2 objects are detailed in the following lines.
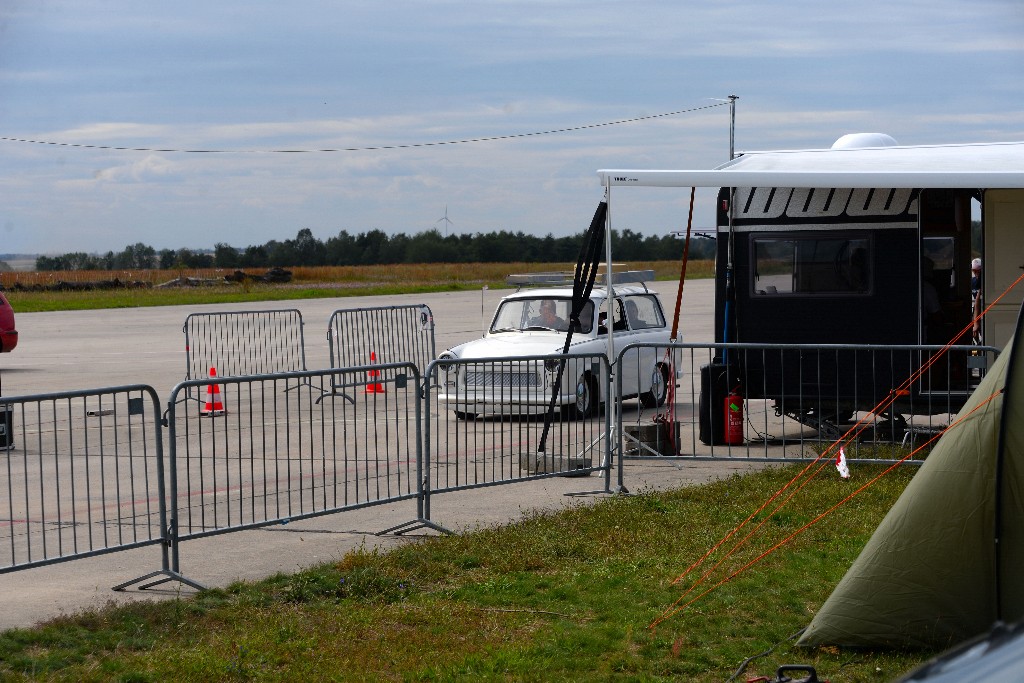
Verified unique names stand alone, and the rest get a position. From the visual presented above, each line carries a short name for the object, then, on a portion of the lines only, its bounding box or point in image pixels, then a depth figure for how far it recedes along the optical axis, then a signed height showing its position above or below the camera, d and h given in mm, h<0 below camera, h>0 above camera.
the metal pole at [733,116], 31253 +4003
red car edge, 19781 -847
